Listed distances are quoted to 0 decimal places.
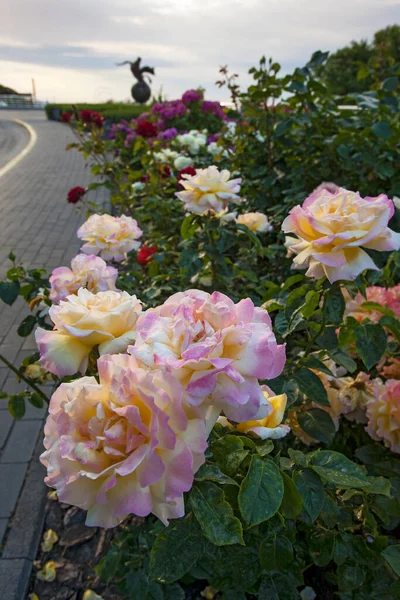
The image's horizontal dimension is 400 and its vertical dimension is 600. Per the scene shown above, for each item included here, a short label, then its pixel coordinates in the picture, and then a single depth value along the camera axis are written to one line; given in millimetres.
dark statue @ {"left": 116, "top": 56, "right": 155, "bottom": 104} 17391
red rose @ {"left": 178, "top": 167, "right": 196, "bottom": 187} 2193
